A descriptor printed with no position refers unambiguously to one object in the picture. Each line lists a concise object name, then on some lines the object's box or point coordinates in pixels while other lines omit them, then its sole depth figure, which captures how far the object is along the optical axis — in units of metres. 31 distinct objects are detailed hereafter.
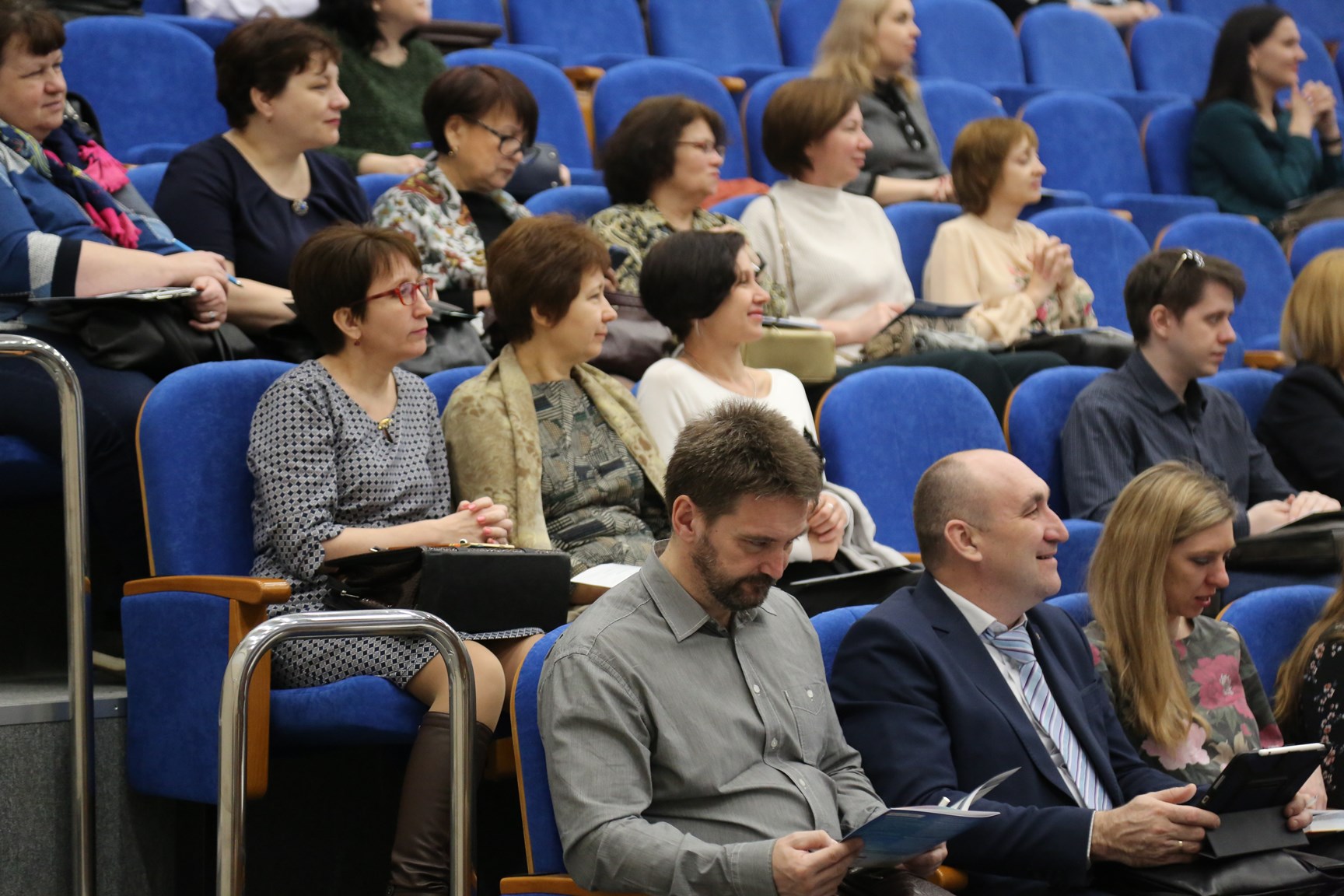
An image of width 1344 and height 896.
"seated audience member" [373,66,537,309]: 6.74
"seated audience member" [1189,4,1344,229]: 11.12
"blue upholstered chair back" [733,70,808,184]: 9.93
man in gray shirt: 3.51
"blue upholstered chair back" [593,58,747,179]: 9.48
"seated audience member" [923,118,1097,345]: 8.13
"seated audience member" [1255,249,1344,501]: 7.37
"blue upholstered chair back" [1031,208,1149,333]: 9.09
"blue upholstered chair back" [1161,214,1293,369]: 9.47
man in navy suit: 4.07
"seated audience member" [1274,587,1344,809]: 5.11
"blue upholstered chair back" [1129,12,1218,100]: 13.18
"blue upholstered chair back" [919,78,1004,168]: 10.57
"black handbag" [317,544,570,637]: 4.51
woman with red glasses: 4.42
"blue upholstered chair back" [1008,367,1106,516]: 6.86
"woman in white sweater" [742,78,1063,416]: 7.84
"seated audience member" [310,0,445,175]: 8.27
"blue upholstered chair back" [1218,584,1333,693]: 5.41
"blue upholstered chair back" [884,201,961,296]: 8.62
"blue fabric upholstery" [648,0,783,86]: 11.27
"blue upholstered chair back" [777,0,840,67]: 11.91
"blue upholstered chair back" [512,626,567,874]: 3.73
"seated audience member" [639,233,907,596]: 5.93
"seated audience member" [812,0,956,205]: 9.41
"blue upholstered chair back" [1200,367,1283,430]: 7.78
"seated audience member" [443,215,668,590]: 5.33
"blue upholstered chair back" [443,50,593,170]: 9.18
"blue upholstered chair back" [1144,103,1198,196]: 11.55
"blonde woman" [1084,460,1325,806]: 4.84
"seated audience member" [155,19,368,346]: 6.16
